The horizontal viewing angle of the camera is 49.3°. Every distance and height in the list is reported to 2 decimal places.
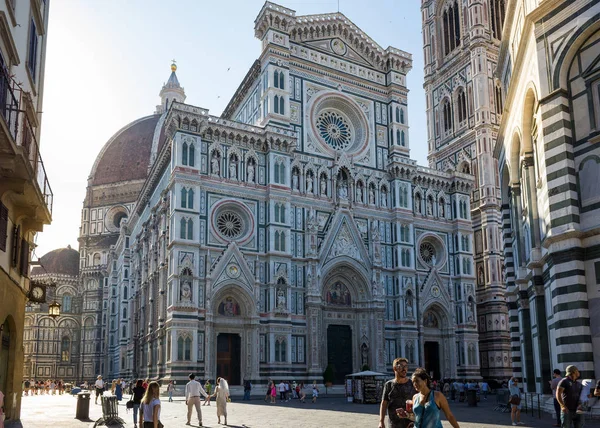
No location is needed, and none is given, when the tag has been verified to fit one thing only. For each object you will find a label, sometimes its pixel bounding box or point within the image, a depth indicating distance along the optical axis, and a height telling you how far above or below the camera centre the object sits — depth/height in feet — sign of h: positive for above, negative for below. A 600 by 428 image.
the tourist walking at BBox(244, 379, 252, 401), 121.80 -7.49
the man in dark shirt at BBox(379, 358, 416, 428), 29.58 -2.17
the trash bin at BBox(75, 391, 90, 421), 76.54 -6.45
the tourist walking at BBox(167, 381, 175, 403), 118.84 -7.15
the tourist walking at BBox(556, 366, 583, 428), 38.58 -3.15
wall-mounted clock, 67.72 +5.96
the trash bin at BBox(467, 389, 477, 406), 99.23 -7.59
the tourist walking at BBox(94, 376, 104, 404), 115.55 -6.13
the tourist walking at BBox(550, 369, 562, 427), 50.49 -3.20
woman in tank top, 25.81 -2.22
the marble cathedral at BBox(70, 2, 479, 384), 137.28 +26.81
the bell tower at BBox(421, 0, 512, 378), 180.04 +68.02
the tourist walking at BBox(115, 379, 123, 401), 112.06 -6.64
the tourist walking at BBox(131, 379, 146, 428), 57.82 -3.76
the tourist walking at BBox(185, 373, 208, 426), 65.21 -4.43
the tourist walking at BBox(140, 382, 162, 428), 38.47 -3.35
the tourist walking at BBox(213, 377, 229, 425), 67.92 -5.06
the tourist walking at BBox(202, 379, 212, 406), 117.50 -6.66
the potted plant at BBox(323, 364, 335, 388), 141.79 -5.92
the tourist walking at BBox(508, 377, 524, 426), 63.16 -6.04
